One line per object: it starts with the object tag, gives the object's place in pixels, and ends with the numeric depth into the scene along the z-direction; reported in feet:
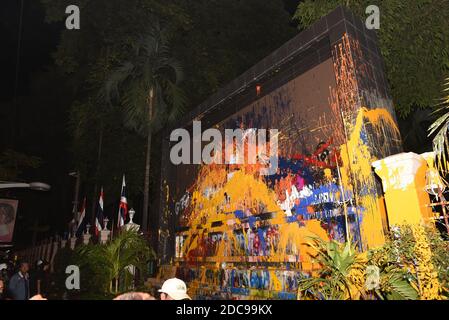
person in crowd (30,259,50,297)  35.37
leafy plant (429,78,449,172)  13.78
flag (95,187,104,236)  42.78
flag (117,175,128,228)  41.89
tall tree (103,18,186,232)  44.86
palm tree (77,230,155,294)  29.94
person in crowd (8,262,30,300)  26.68
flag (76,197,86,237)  45.55
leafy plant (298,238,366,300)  13.60
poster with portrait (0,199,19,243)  66.74
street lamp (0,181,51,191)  33.78
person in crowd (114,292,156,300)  10.08
